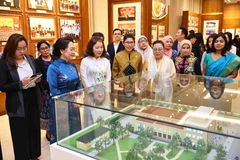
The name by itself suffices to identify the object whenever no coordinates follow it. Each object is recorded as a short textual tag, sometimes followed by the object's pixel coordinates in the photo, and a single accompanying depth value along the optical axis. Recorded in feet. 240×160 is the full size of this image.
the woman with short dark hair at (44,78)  10.00
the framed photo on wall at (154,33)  21.00
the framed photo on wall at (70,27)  15.90
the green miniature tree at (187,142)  4.31
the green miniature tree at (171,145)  4.55
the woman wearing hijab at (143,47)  12.09
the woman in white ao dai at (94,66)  8.50
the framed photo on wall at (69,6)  15.63
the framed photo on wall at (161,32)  22.43
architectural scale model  4.09
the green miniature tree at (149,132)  4.58
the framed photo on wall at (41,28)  14.20
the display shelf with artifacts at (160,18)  20.92
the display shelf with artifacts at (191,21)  29.66
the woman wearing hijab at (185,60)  10.57
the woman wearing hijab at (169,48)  12.16
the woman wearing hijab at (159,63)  9.91
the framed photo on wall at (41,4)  13.90
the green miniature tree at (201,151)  4.21
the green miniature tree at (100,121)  5.18
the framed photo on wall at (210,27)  35.58
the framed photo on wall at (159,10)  20.65
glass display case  4.15
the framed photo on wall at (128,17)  17.84
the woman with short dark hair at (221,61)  9.95
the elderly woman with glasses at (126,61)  10.59
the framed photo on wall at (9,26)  12.67
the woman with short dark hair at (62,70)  7.55
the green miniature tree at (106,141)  5.08
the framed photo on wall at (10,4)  12.52
